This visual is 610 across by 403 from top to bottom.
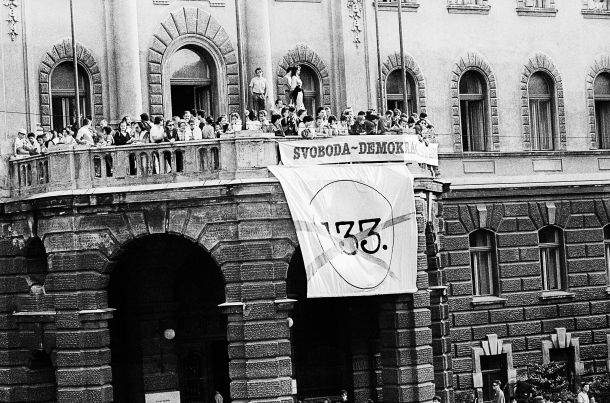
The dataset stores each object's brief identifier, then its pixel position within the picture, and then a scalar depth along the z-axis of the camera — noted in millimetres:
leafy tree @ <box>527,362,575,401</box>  62031
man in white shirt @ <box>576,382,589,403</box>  60688
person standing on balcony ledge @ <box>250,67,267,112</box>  58406
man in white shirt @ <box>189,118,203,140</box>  53781
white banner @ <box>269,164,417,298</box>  53094
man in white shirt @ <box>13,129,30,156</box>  55719
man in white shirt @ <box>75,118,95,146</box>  53841
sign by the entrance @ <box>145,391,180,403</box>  57531
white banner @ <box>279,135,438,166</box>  53562
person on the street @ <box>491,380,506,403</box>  60969
